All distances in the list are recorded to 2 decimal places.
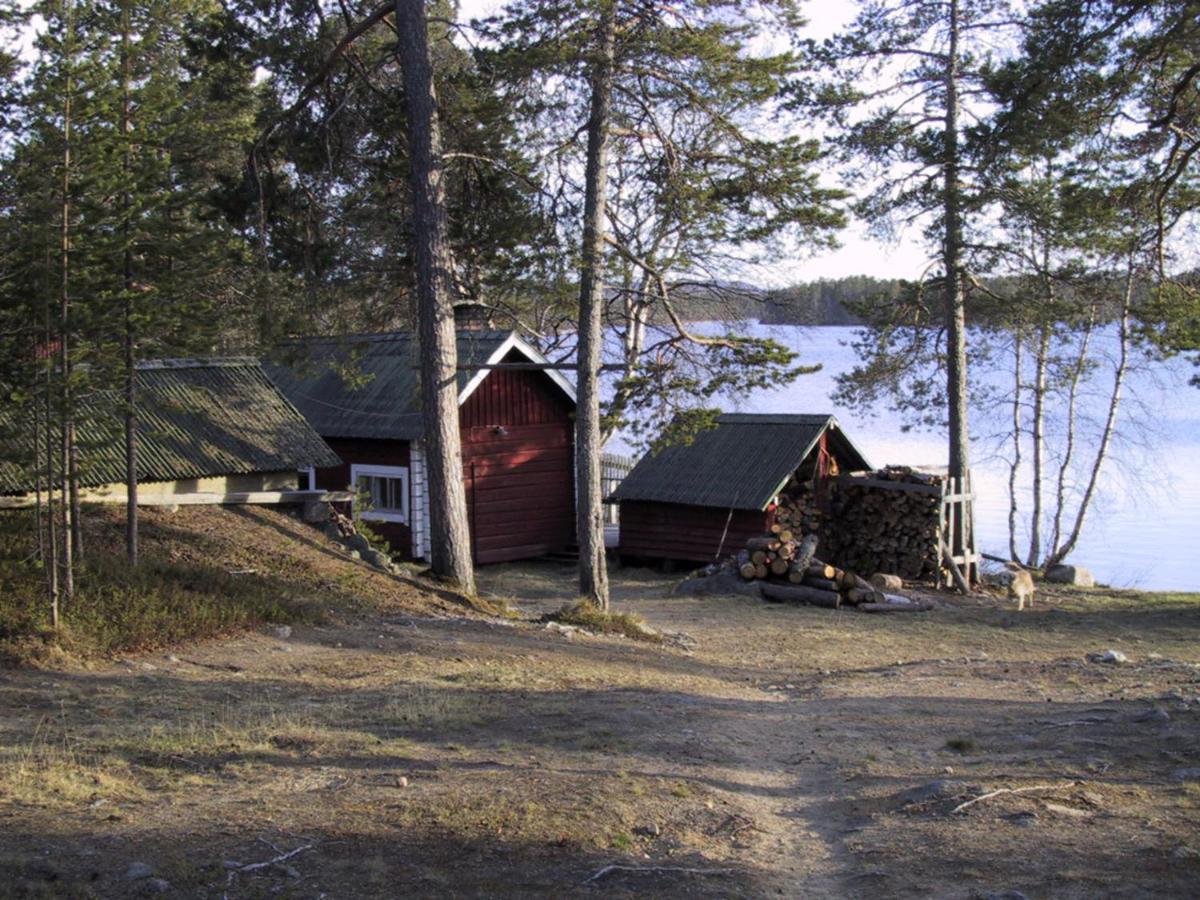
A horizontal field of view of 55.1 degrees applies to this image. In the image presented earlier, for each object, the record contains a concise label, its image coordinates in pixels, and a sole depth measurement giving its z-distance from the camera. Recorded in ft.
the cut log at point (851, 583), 70.44
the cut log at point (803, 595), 69.10
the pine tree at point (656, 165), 50.65
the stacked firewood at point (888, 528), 79.10
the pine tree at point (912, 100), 77.66
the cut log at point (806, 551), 72.23
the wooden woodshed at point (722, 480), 79.00
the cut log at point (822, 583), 70.33
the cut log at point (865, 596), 69.72
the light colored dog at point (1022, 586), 69.46
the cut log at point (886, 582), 74.43
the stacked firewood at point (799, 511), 79.10
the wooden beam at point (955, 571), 77.15
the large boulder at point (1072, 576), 87.45
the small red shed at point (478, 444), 83.20
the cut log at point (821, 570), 70.38
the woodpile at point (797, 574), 70.03
